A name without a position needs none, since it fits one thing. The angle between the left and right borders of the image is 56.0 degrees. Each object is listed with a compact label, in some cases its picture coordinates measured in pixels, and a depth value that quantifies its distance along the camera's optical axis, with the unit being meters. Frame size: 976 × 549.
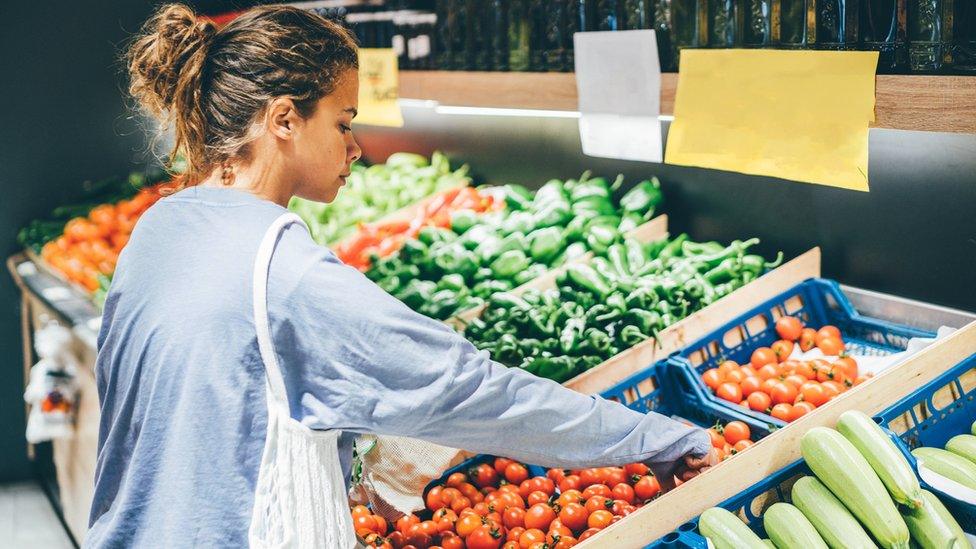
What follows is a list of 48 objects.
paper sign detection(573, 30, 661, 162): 2.66
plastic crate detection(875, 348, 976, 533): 2.09
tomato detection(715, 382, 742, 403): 2.55
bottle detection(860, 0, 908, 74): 2.18
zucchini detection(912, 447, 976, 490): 1.89
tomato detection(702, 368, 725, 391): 2.62
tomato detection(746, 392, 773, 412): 2.49
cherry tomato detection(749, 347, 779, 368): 2.74
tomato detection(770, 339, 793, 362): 2.76
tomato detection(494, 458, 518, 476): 2.50
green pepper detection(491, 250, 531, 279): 3.65
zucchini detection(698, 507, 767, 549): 1.80
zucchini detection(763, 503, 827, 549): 1.79
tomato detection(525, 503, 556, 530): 2.24
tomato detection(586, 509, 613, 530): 2.14
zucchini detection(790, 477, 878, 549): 1.79
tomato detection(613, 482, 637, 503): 2.28
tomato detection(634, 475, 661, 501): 2.30
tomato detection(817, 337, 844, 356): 2.69
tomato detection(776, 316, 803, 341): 2.82
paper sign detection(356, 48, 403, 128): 3.87
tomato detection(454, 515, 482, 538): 2.26
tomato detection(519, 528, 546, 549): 2.17
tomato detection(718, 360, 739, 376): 2.66
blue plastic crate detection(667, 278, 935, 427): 2.62
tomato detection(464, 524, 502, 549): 2.22
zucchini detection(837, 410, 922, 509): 1.80
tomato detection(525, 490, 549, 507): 2.33
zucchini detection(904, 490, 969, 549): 1.75
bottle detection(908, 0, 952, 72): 2.07
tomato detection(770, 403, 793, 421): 2.39
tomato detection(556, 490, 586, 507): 2.27
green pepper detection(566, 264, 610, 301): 3.20
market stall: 1.90
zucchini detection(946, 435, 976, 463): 1.97
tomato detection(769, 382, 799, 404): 2.48
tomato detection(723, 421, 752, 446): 2.34
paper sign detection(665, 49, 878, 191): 2.11
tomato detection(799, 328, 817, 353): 2.77
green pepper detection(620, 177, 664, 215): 3.61
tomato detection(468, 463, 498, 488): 2.48
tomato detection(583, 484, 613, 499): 2.30
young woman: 1.50
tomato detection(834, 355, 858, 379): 2.52
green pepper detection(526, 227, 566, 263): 3.73
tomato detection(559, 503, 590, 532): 2.20
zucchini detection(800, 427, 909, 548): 1.77
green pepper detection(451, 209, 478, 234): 4.26
